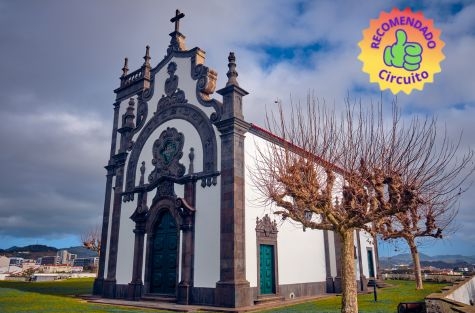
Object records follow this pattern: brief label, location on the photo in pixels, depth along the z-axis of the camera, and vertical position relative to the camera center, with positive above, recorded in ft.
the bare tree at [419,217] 34.65 +5.88
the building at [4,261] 322.59 -2.75
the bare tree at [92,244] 113.61 +4.49
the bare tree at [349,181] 33.09 +7.22
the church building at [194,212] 48.85 +6.93
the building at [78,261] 531.29 -4.86
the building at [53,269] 213.99 -7.04
